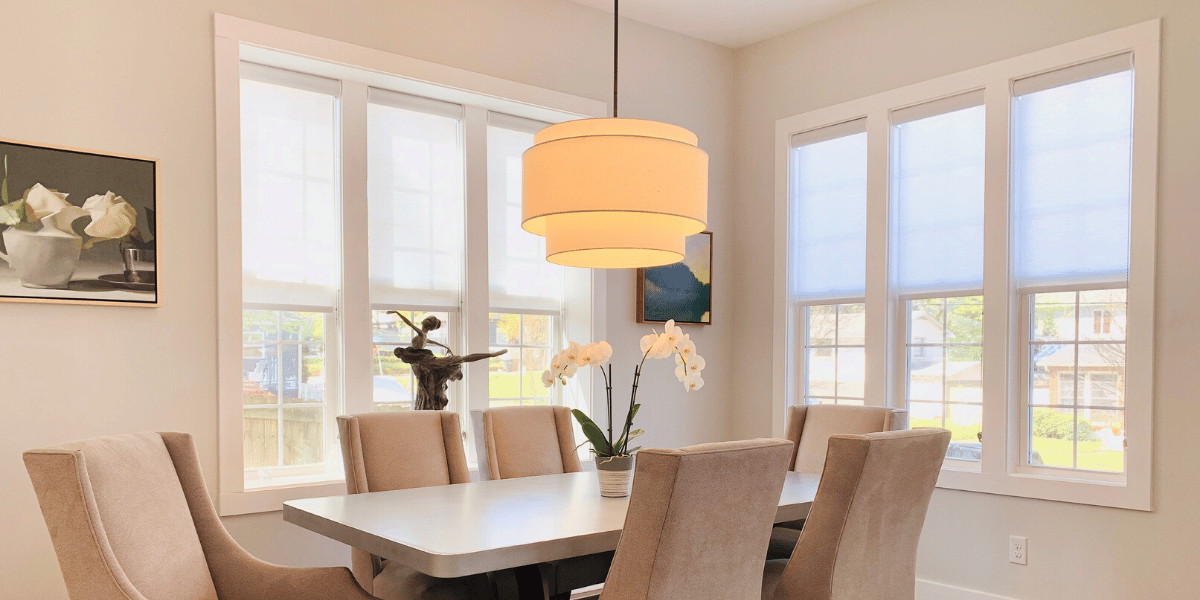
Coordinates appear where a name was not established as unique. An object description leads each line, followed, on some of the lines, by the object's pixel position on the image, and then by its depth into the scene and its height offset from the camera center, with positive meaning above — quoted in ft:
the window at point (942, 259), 13.62 +0.40
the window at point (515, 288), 14.64 -0.12
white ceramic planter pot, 8.77 -2.03
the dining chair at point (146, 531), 5.75 -1.89
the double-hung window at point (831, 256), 15.34 +0.48
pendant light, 7.72 +0.90
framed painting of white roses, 9.70 +0.65
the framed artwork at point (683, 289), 16.06 -0.14
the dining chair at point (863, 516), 7.34 -2.13
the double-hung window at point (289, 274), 12.12 +0.10
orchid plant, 8.80 -0.86
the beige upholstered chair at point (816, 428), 10.61 -1.98
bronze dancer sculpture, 12.44 -1.32
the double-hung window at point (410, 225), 13.39 +0.92
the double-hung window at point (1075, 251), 12.03 +0.46
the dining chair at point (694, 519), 5.70 -1.68
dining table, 6.21 -2.11
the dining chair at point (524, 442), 10.85 -2.13
